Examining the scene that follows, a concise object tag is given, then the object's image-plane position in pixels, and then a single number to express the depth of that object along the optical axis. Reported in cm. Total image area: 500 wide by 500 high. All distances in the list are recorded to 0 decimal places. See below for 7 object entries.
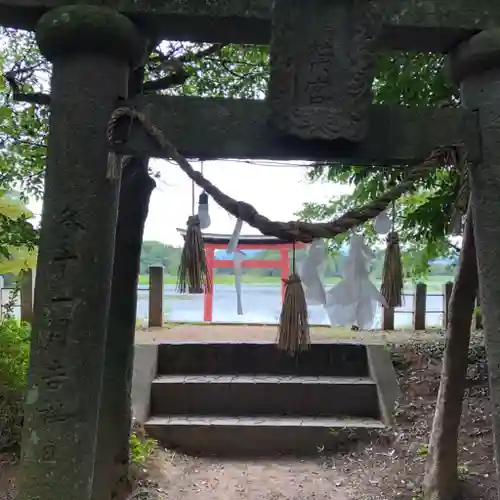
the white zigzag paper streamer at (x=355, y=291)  229
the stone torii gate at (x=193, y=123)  172
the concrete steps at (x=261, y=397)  525
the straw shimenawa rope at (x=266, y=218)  176
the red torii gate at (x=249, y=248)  818
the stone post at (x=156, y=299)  860
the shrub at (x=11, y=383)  410
